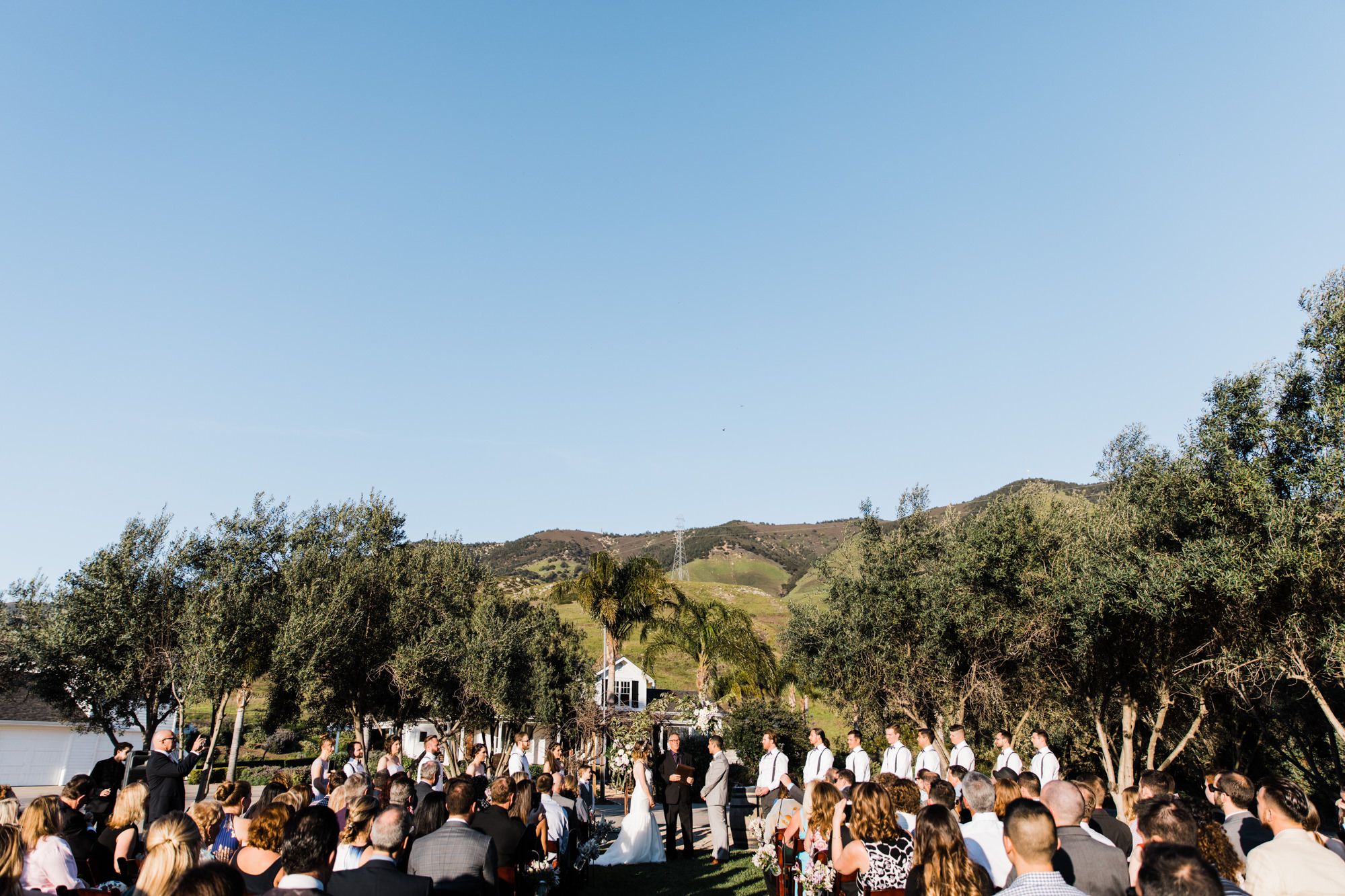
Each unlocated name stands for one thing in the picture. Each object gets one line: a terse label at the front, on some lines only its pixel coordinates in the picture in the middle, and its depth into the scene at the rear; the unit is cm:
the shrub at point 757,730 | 3259
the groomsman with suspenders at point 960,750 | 1238
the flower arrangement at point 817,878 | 704
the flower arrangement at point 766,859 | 870
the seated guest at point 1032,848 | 376
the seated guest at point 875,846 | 542
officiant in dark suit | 1312
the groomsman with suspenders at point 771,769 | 1210
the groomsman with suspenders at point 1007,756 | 1246
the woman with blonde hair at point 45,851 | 490
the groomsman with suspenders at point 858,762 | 1229
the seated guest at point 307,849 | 400
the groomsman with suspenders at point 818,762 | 1140
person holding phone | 841
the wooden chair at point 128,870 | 586
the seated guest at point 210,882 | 301
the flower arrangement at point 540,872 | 755
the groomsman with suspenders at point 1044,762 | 1192
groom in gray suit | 1291
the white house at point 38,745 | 3456
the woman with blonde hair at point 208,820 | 582
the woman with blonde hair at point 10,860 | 391
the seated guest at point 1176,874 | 332
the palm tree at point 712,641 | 3975
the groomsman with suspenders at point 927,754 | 1186
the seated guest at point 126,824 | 594
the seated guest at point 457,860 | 544
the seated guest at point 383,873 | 436
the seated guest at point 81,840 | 530
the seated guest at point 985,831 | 600
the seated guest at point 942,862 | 431
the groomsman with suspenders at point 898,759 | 1228
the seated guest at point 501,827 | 698
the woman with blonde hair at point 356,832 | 552
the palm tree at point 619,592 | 3500
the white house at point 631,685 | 5303
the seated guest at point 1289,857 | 420
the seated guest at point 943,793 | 676
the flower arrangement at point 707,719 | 2898
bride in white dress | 1292
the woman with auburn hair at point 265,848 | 487
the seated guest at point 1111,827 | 692
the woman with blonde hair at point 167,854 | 410
